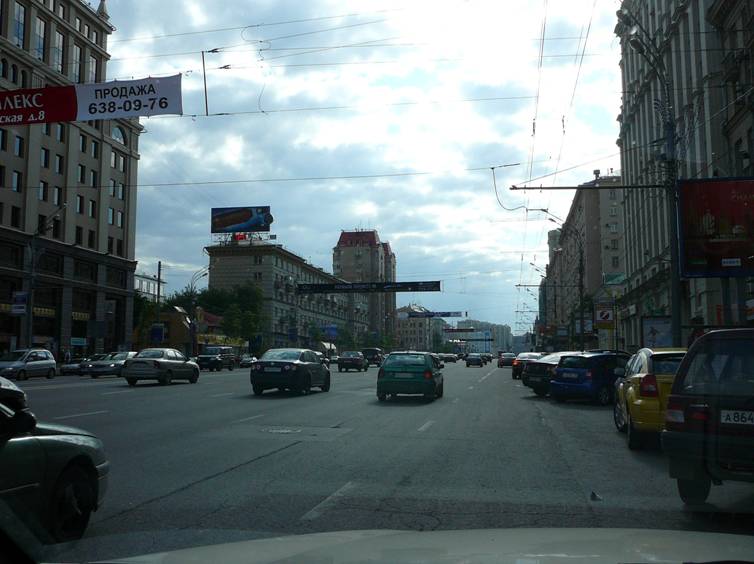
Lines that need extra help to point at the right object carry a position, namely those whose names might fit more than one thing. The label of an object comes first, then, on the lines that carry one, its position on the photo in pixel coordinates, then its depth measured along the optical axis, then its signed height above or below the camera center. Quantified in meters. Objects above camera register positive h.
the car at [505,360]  67.25 -1.45
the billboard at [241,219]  75.56 +13.54
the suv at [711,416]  6.35 -0.65
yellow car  10.72 -0.72
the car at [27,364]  34.06 -0.99
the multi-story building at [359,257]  137.62 +17.31
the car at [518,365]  36.66 -1.09
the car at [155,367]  27.84 -0.90
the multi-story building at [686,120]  27.56 +10.58
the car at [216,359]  52.62 -1.08
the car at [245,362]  63.01 -1.56
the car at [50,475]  4.98 -1.00
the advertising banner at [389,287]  77.86 +6.47
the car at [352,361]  50.25 -1.17
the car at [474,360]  72.69 -1.58
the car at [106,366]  39.38 -1.23
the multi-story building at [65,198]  47.38 +11.22
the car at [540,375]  23.61 -1.01
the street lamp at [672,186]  20.71 +4.68
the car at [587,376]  20.05 -0.91
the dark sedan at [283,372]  22.00 -0.86
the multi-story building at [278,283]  98.60 +8.93
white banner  15.05 +5.30
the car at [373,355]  65.07 -0.98
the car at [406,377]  20.28 -0.93
